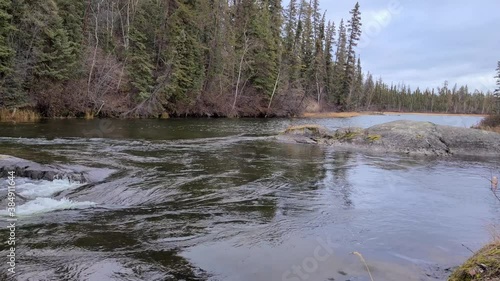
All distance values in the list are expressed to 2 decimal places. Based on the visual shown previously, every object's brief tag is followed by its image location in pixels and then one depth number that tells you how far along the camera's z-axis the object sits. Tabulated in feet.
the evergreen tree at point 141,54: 118.21
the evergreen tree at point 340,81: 239.30
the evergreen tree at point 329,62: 236.63
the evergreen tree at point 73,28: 99.42
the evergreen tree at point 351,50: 219.61
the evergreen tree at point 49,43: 86.58
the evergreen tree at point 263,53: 161.17
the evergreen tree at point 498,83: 146.08
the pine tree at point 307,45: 215.92
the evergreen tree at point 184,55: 127.44
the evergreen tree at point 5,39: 78.81
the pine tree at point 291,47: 186.60
